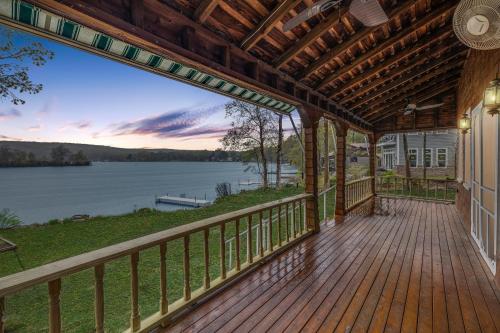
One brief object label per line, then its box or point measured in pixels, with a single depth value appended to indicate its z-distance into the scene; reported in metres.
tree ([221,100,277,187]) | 17.02
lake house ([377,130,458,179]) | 16.39
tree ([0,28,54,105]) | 5.03
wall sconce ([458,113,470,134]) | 4.91
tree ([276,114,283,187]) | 17.14
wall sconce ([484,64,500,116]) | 2.49
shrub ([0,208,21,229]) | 9.65
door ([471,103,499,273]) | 3.00
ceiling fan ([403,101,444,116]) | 6.58
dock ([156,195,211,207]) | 29.08
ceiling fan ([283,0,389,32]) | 1.79
